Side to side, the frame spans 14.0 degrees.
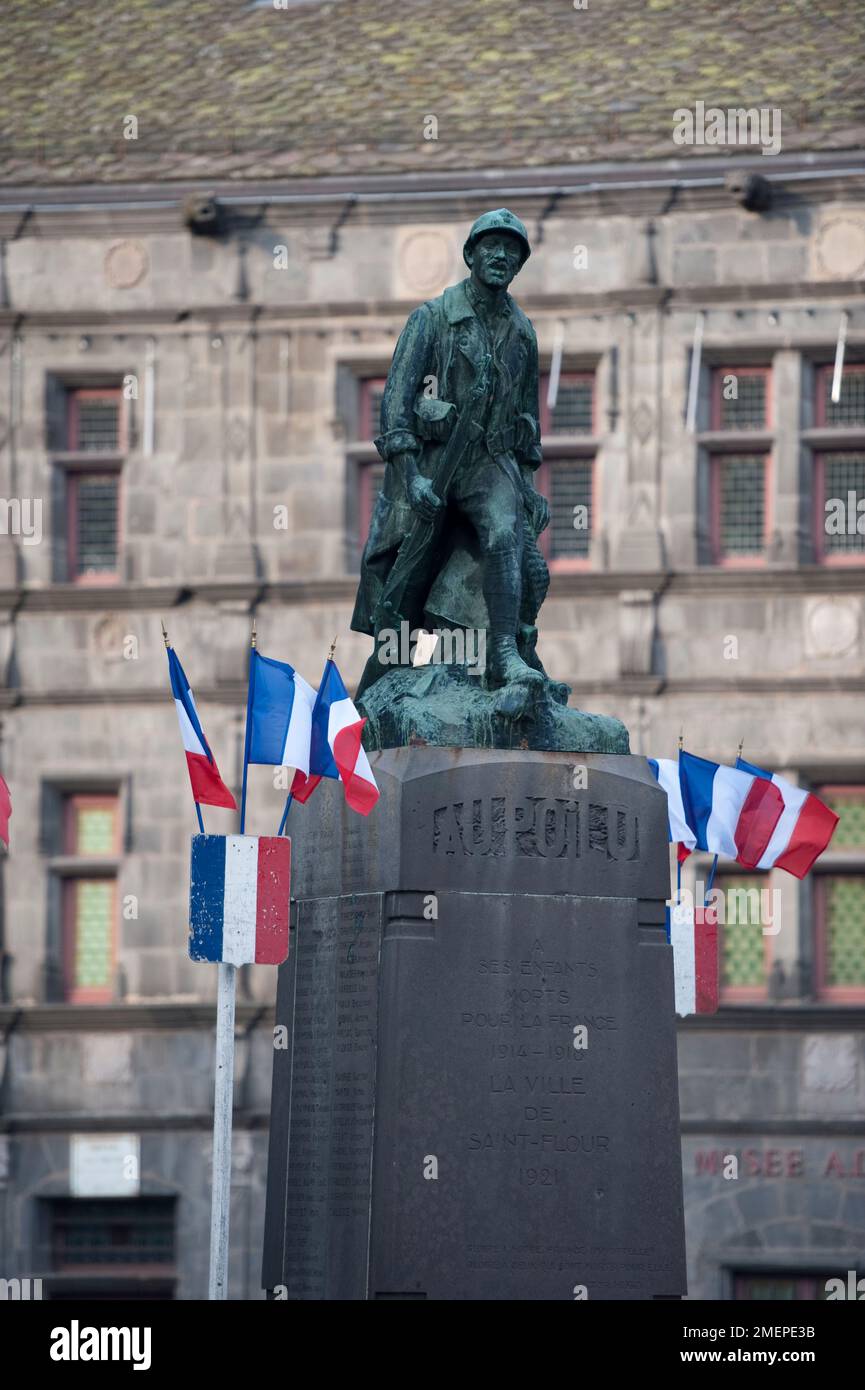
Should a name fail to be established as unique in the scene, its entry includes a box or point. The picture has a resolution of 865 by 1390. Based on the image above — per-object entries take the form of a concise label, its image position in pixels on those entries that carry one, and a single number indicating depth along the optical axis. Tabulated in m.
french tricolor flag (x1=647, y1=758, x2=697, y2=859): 22.11
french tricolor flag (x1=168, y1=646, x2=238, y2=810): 18.55
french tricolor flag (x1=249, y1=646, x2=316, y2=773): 17.48
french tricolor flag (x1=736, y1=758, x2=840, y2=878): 21.23
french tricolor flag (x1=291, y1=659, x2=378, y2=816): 15.62
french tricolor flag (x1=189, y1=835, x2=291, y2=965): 17.14
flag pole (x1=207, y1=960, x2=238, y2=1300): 18.03
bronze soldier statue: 16.42
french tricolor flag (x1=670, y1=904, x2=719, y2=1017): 22.08
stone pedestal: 15.09
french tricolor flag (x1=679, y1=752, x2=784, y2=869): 21.67
